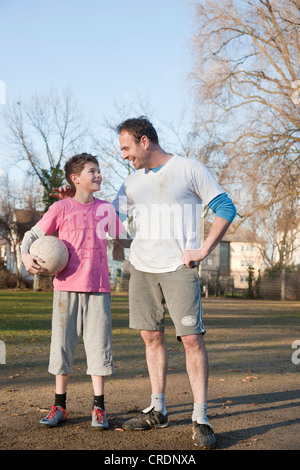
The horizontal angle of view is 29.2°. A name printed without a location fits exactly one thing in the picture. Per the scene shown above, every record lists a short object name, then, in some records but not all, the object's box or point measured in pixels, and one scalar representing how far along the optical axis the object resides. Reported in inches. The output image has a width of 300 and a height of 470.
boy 170.7
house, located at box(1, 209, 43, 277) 1593.3
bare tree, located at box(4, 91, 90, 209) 1572.3
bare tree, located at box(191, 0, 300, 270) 808.3
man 161.9
